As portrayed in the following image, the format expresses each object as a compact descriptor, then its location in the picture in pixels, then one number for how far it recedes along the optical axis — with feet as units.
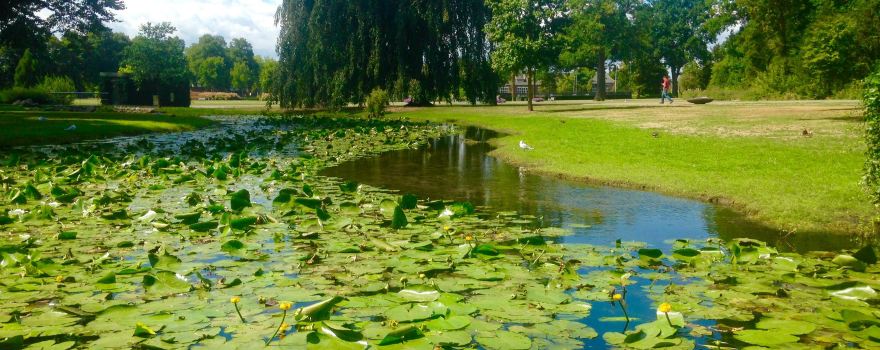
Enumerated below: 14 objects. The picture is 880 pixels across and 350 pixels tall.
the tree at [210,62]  418.10
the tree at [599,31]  217.97
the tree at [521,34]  103.60
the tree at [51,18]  114.42
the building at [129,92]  161.58
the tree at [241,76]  421.18
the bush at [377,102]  105.50
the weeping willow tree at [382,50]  108.58
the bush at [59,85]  170.75
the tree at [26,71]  198.29
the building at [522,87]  387.43
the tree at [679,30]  275.18
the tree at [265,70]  365.24
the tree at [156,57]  144.66
